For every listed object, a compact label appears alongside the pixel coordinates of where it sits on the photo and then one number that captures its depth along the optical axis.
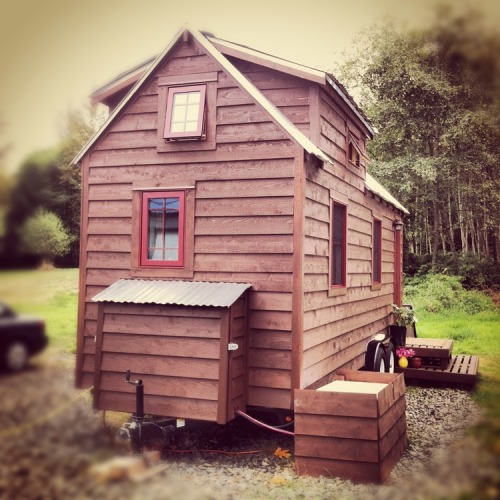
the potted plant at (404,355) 11.31
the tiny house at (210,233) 7.04
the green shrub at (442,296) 15.70
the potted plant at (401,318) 13.21
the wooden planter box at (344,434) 6.12
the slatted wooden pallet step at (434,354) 11.29
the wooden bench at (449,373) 10.73
